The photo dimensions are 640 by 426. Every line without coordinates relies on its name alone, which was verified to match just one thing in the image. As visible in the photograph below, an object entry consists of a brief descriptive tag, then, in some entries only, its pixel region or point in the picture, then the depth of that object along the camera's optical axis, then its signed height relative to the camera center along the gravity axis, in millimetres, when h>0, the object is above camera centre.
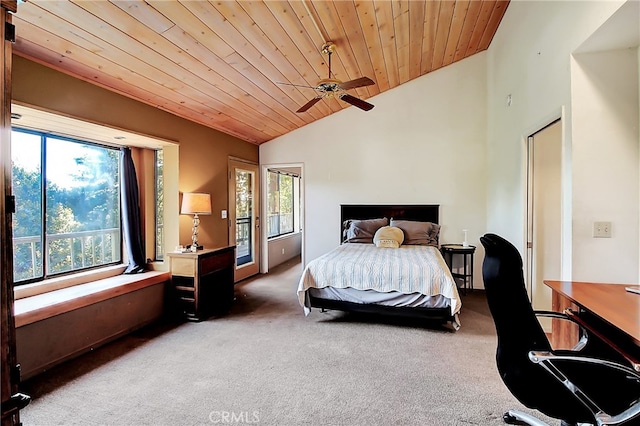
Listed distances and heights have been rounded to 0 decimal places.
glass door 5242 -90
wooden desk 1421 -498
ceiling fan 2951 +1178
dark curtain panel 3729 -31
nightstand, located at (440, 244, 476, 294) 4641 -789
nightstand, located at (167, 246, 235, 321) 3654 -814
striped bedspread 3195 -671
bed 3211 -769
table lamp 3889 +65
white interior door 3264 -13
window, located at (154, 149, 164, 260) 4117 +172
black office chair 1345 -723
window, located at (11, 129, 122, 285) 2848 +64
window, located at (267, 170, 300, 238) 6953 +207
